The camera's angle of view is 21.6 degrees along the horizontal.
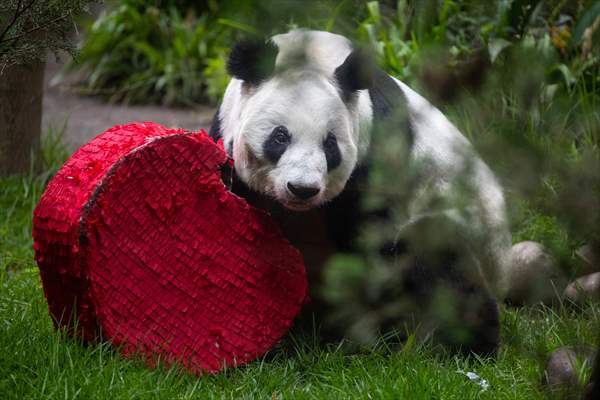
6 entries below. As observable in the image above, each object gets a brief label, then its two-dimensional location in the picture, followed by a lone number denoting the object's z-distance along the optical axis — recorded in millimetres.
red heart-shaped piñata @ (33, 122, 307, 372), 5945
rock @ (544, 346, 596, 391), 4642
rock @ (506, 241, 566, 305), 7682
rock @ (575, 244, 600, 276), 6641
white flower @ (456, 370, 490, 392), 6309
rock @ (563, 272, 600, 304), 7645
